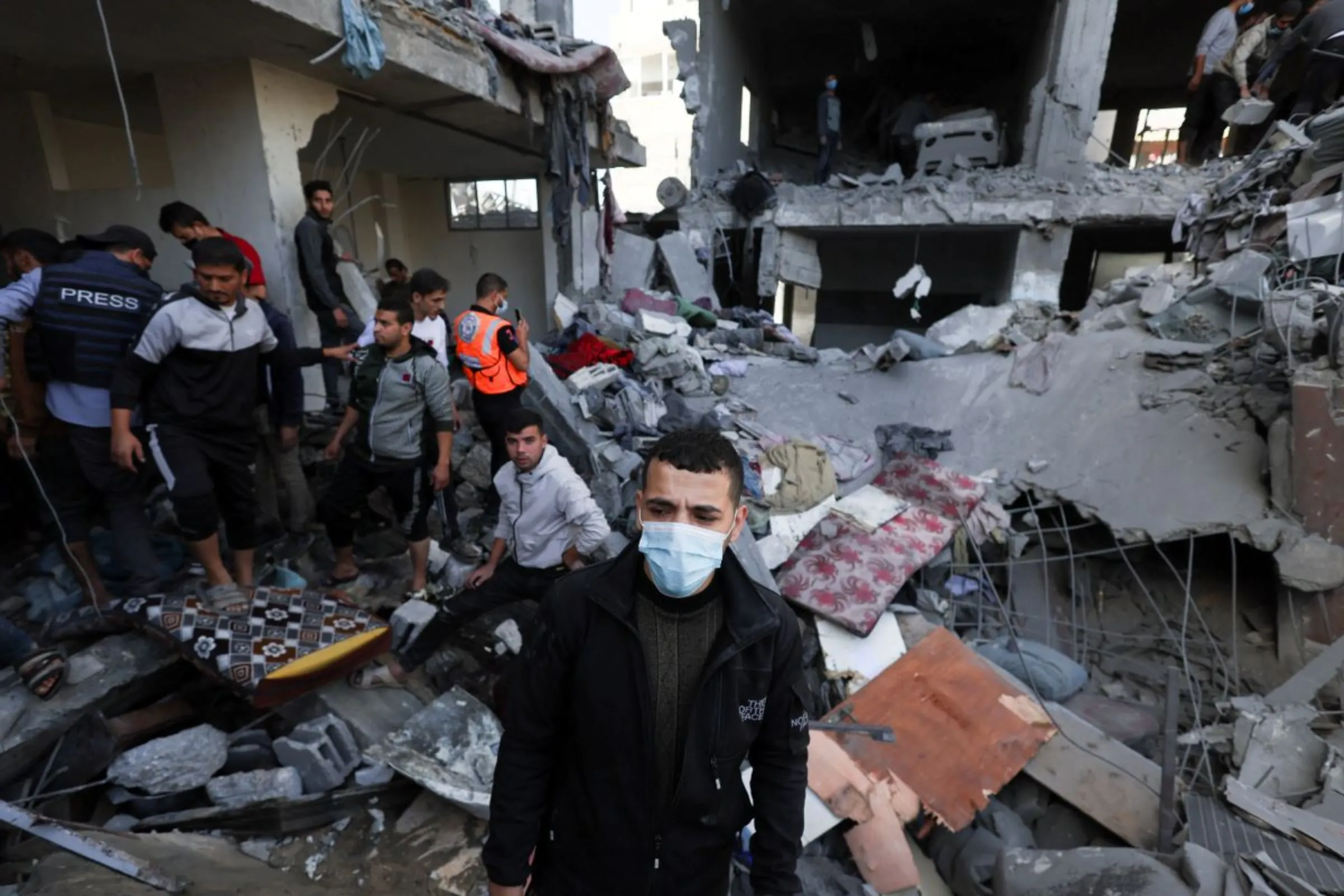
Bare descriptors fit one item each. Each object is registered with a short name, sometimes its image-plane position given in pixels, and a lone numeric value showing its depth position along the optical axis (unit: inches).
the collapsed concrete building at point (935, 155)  399.9
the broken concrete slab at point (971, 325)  338.6
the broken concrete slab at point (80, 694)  97.4
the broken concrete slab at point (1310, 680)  151.5
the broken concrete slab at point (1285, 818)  109.7
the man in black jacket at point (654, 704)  54.5
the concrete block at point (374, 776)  107.3
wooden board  131.8
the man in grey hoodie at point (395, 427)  136.8
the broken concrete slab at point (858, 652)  158.6
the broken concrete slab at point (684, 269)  409.7
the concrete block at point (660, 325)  308.5
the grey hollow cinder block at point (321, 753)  104.8
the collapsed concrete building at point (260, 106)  155.3
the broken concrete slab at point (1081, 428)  202.7
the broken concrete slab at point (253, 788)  100.6
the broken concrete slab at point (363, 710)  115.9
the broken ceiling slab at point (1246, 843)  101.8
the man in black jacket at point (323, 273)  177.5
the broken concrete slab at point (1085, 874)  96.8
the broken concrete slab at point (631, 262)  402.6
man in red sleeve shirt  138.5
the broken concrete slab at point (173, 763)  99.9
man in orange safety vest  166.2
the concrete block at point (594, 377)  251.8
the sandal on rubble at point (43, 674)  102.3
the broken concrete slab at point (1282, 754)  131.7
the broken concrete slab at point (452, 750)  103.9
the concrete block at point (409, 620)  135.1
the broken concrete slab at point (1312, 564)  175.6
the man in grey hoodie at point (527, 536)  120.0
